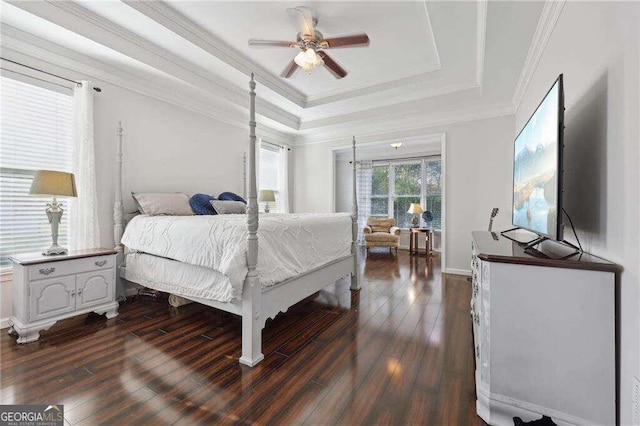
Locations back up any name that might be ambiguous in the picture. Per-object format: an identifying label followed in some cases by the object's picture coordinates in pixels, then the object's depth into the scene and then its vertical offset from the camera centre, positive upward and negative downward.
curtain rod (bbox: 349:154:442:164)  6.29 +1.27
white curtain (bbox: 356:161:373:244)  7.06 +0.54
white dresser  1.14 -0.61
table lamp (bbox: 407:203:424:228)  6.10 -0.04
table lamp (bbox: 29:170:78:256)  2.12 +0.16
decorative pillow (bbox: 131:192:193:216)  3.00 +0.06
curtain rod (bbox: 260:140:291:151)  5.25 +1.34
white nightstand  2.05 -0.66
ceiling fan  2.31 +1.54
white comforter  1.91 -0.29
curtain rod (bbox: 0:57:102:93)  2.33 +1.29
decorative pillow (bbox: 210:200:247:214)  3.47 +0.03
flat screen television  1.28 +0.24
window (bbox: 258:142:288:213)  5.28 +0.76
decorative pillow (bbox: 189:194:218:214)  3.35 +0.07
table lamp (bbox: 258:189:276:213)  4.59 +0.23
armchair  5.76 -0.54
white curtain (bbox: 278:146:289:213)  5.66 +0.61
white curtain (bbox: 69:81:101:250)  2.69 +0.43
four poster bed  1.84 -0.47
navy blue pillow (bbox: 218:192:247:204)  3.88 +0.19
